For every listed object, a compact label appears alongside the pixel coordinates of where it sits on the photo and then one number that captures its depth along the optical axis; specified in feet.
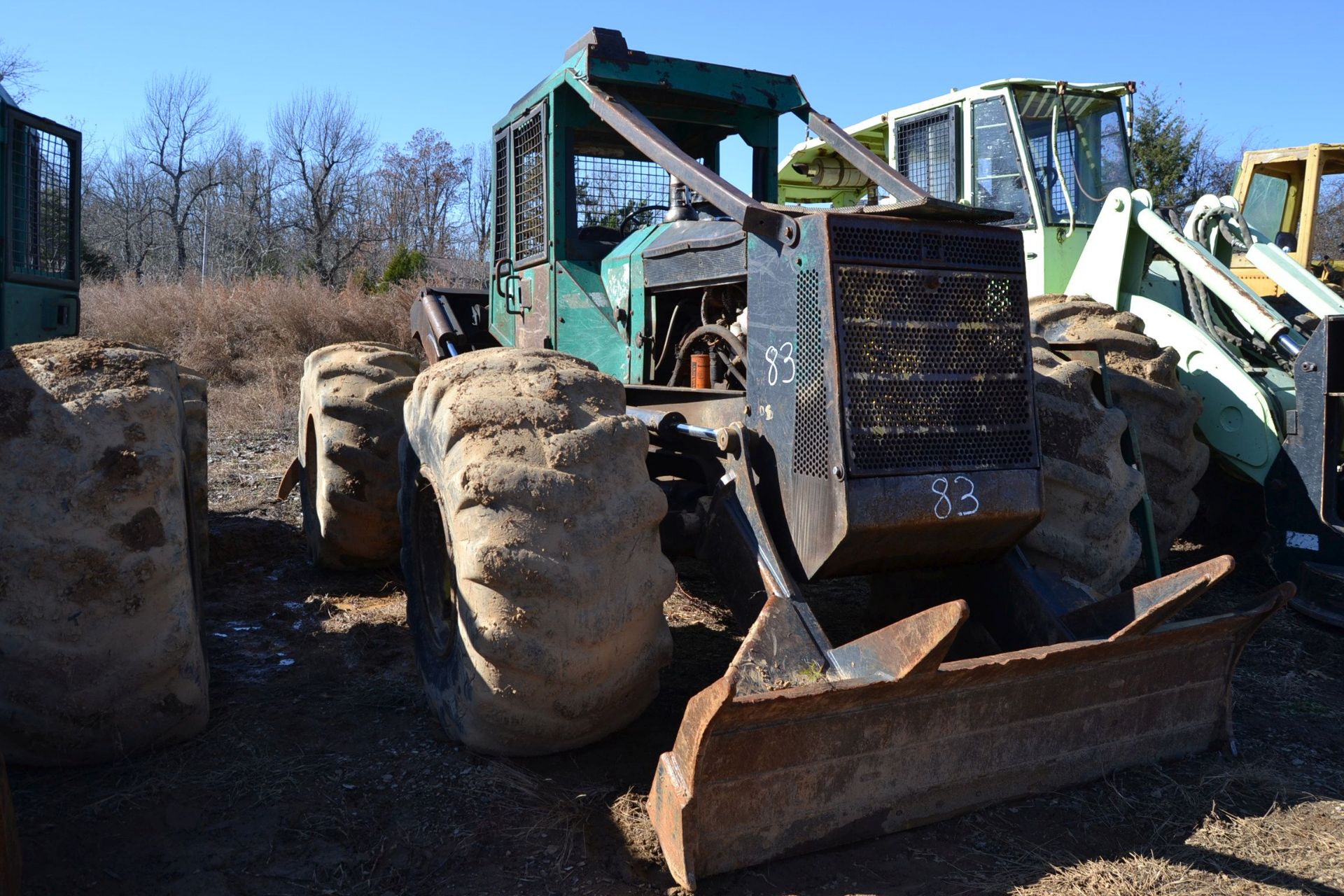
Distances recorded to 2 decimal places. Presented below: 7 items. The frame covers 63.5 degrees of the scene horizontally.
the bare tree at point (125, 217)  119.85
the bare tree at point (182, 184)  117.70
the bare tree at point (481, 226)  105.50
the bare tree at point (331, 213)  109.60
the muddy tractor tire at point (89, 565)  10.08
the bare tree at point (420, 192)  110.93
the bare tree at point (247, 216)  117.60
